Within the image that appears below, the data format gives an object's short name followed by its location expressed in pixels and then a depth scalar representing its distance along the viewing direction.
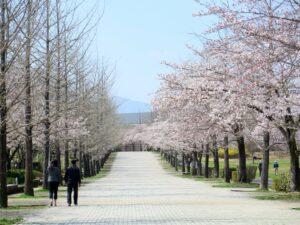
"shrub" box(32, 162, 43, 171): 57.17
